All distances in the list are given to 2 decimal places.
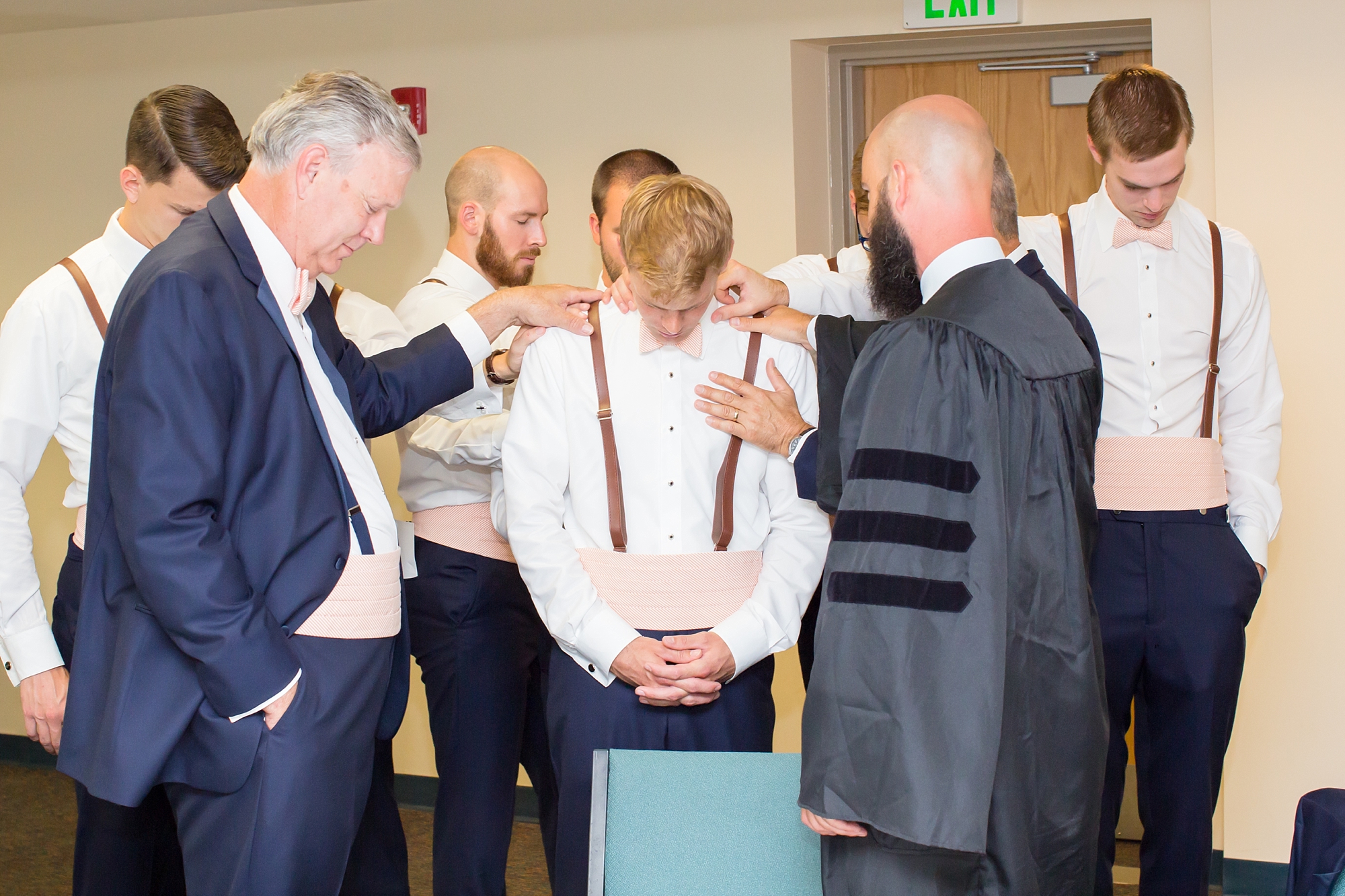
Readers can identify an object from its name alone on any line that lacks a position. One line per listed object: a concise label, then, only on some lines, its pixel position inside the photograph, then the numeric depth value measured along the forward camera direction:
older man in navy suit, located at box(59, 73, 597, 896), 1.70
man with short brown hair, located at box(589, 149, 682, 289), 3.41
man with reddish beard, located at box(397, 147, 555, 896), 2.87
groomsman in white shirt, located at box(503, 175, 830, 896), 2.24
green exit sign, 3.59
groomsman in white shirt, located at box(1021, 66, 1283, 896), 2.60
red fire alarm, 4.03
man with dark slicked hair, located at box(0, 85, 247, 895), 2.26
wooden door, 3.99
